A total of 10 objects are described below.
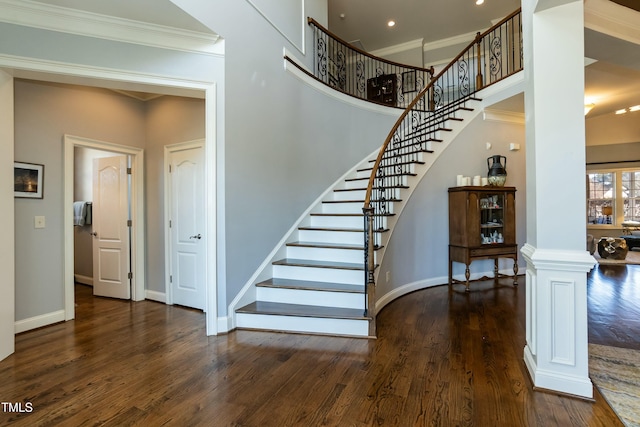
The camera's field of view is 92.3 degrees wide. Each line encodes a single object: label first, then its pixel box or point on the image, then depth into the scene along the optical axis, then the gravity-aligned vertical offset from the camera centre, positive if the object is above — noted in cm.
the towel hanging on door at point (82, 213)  489 +2
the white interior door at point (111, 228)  425 -20
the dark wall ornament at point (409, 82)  765 +326
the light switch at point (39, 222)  326 -8
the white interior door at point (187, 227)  386 -18
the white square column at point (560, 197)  193 +8
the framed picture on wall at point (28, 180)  310 +36
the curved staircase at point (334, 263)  301 -60
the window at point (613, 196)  820 +36
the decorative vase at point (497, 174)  479 +58
